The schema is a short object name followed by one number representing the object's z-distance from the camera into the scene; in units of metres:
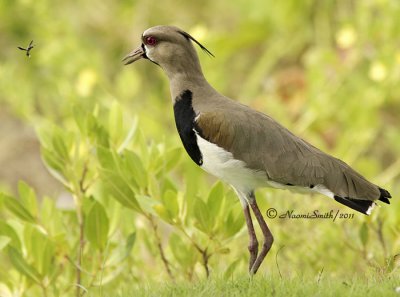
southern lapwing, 7.84
